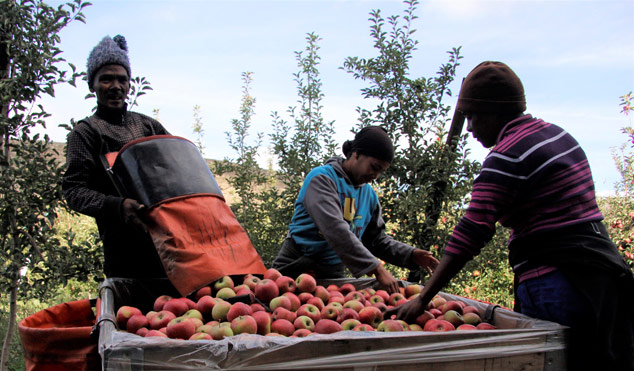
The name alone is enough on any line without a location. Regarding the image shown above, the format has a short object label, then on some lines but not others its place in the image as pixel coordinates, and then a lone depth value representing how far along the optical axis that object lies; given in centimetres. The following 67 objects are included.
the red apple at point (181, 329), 191
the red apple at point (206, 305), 219
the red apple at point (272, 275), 261
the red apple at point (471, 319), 227
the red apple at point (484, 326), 206
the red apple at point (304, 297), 249
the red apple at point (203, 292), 234
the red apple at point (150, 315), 212
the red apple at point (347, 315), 224
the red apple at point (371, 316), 223
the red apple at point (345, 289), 285
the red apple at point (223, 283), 239
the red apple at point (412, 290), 281
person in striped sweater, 177
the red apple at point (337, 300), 253
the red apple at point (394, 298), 261
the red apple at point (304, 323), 214
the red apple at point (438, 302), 249
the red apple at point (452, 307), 237
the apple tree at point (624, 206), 621
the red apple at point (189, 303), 224
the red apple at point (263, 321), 207
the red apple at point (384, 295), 267
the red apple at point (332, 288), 280
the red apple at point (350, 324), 214
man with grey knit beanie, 249
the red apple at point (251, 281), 250
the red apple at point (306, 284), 262
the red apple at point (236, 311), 210
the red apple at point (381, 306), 242
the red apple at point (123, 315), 215
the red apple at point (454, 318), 224
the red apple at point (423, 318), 218
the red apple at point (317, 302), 241
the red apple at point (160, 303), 232
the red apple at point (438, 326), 203
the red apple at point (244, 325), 197
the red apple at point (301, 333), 196
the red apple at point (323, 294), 261
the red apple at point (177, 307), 218
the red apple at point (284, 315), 221
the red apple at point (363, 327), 204
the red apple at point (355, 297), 254
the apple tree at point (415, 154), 419
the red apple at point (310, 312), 224
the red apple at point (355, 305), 238
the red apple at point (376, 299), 255
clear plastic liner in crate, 153
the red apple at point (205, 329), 193
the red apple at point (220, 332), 189
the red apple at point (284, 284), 255
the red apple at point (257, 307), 225
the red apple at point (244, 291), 234
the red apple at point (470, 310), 238
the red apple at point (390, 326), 205
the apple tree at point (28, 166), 363
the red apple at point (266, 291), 239
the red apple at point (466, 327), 203
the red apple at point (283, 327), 208
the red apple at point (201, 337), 181
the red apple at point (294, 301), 237
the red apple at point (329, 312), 229
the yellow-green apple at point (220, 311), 214
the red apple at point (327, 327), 209
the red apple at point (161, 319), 204
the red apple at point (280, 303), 233
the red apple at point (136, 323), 206
